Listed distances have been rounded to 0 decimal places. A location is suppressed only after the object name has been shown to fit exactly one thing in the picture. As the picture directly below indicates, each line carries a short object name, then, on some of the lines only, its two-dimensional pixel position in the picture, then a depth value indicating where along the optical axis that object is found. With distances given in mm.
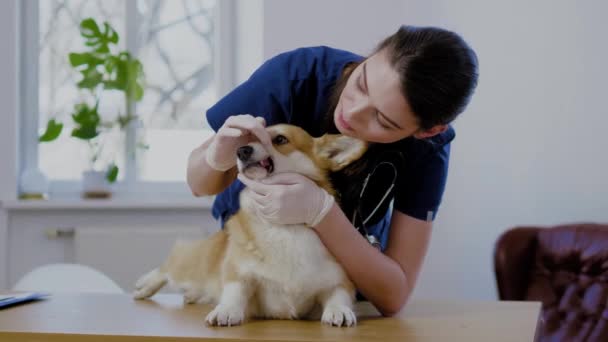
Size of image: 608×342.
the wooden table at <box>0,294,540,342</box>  2080
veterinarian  2229
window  5196
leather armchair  3722
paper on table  2383
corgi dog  2199
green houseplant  4907
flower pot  4982
